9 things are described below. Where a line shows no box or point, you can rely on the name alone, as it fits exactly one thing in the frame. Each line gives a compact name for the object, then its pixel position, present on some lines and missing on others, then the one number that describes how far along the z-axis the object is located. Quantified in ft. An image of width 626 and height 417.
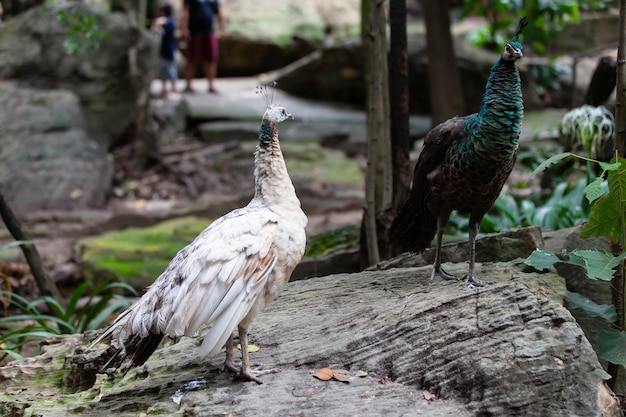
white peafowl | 10.25
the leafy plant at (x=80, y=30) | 22.85
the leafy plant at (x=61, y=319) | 16.69
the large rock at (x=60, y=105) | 33.83
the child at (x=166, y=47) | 43.96
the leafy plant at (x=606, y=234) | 11.02
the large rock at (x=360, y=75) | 38.60
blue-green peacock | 11.89
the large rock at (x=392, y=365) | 9.80
